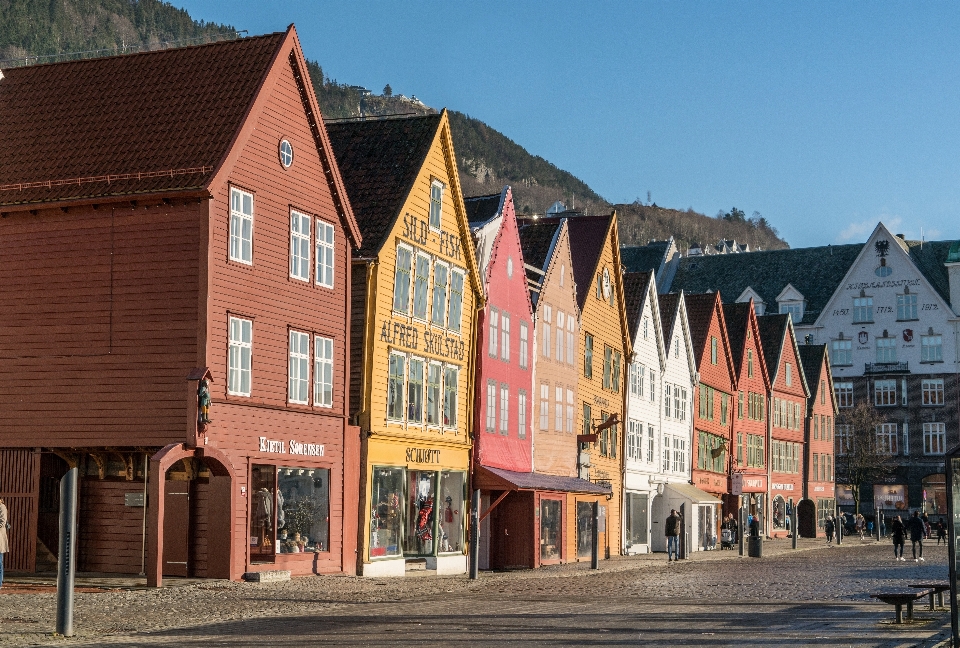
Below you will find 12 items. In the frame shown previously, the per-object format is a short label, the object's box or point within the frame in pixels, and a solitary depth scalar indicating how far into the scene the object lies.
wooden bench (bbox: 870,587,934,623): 21.94
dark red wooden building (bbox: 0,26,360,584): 28.78
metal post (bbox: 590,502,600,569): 40.75
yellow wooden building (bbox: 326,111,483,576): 35.56
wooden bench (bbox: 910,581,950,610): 25.14
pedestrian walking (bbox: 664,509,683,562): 50.12
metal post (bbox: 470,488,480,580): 33.56
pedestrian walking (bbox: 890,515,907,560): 51.97
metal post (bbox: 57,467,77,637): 17.91
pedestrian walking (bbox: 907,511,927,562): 52.59
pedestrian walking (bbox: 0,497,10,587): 24.22
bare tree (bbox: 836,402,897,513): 96.19
